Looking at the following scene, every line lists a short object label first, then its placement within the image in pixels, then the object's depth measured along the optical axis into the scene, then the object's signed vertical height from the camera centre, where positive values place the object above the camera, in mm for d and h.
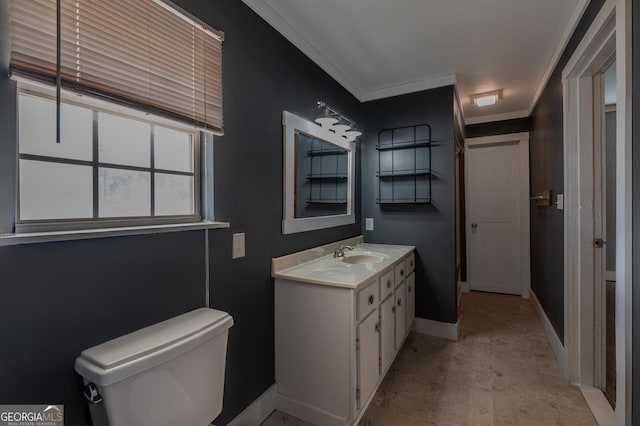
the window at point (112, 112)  855 +387
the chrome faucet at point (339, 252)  2263 -317
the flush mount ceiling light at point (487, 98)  3061 +1277
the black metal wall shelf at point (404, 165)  2738 +481
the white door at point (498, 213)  3764 -8
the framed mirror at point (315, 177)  1904 +292
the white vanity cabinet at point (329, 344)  1509 -755
